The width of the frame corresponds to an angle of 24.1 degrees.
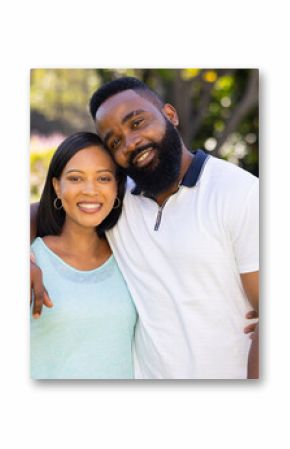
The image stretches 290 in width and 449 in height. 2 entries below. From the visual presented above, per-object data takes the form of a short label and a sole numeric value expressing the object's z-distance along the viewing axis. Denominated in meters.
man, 2.34
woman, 2.39
